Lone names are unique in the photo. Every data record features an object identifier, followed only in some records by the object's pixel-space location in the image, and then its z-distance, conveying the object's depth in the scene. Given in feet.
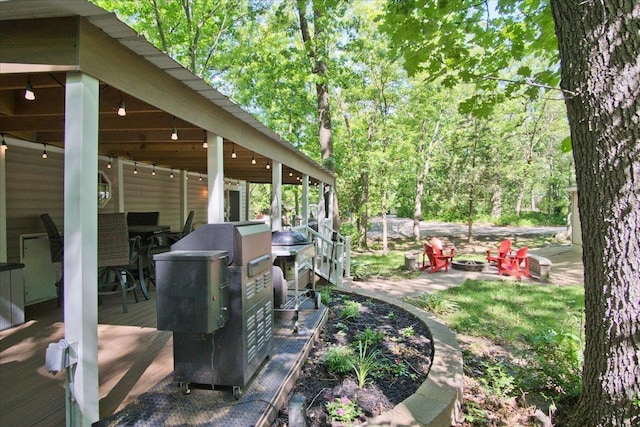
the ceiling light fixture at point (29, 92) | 8.01
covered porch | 6.72
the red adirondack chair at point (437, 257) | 33.55
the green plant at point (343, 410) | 7.79
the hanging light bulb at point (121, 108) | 9.95
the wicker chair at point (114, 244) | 14.20
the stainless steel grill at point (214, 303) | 7.15
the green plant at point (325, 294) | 16.65
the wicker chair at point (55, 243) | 15.08
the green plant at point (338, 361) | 10.01
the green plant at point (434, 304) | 18.69
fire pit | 33.73
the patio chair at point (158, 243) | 18.97
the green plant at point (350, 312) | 15.03
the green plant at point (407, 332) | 13.30
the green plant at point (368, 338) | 12.13
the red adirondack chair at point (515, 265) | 30.55
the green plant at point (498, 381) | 9.96
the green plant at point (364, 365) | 9.41
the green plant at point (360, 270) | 31.85
